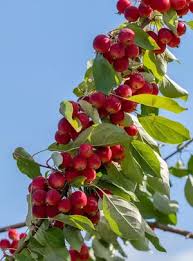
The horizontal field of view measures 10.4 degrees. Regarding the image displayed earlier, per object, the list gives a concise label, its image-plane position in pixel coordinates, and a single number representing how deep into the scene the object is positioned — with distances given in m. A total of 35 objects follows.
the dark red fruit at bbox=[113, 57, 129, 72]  1.22
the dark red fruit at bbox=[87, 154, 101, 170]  1.16
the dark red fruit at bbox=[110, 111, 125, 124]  1.19
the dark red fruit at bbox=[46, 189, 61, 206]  1.16
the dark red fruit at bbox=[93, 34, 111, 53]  1.23
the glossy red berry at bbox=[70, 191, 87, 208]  1.16
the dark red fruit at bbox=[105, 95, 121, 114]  1.18
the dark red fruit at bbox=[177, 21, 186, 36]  1.29
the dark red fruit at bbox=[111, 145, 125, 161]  1.20
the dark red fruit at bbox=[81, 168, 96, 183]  1.17
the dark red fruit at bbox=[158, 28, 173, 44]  1.26
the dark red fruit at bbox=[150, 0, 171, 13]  1.25
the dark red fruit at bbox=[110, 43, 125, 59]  1.21
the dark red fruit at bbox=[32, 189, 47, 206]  1.17
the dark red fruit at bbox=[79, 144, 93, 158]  1.15
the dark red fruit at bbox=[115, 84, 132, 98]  1.19
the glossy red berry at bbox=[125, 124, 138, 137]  1.21
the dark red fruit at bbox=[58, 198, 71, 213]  1.16
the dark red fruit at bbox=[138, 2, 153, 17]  1.27
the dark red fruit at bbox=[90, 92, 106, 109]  1.18
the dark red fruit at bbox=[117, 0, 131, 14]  1.33
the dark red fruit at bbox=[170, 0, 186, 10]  1.28
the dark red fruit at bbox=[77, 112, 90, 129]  1.18
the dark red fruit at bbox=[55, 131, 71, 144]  1.19
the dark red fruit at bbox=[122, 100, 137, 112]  1.20
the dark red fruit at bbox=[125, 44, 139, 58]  1.23
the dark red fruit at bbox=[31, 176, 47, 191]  1.18
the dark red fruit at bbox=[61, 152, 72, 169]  1.17
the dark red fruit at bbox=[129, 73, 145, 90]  1.21
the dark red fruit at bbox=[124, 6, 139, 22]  1.28
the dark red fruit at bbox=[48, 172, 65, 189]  1.15
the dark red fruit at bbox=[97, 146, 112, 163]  1.18
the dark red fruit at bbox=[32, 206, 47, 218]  1.17
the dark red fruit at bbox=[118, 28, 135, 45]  1.22
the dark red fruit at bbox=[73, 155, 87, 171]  1.15
